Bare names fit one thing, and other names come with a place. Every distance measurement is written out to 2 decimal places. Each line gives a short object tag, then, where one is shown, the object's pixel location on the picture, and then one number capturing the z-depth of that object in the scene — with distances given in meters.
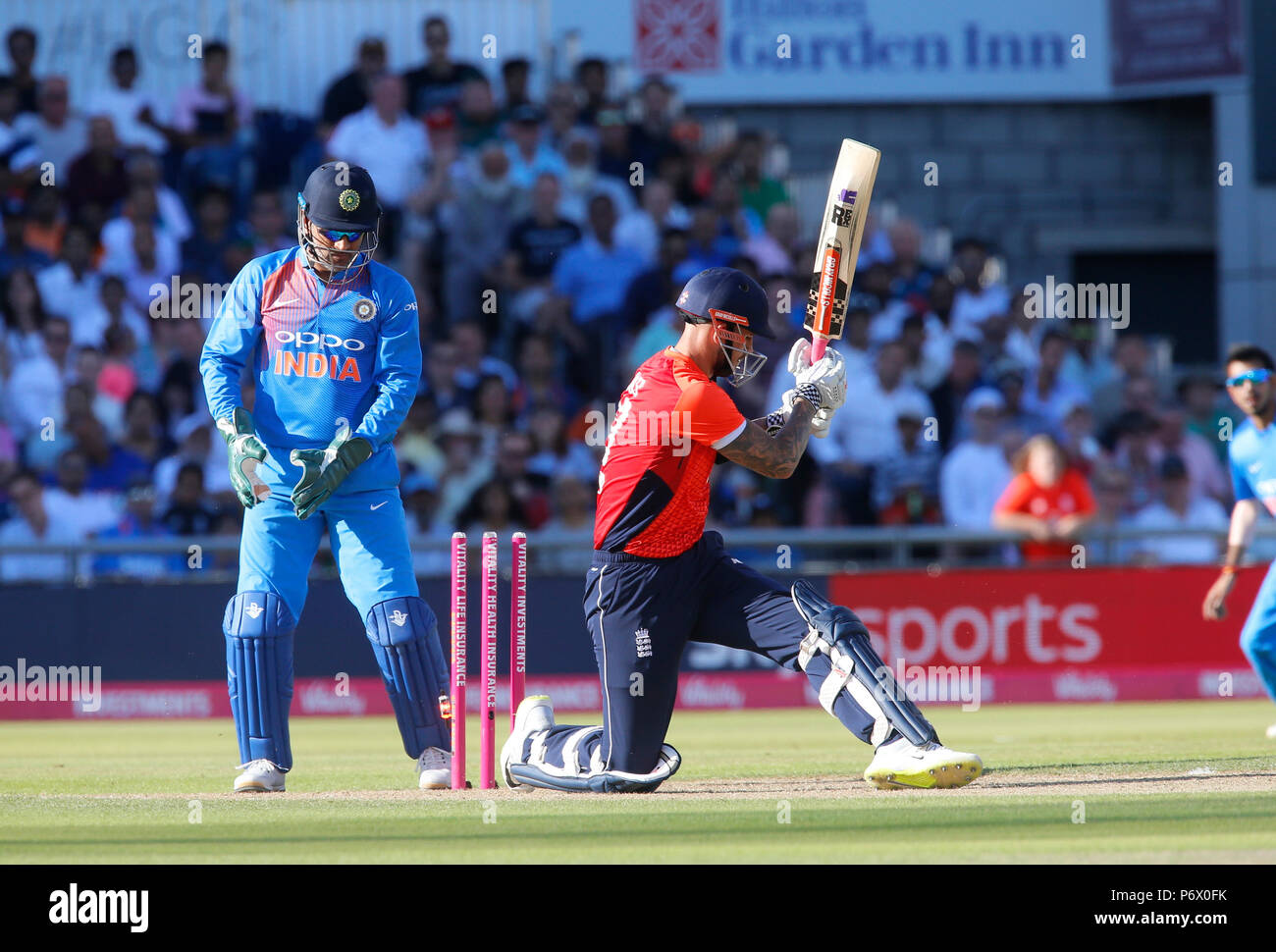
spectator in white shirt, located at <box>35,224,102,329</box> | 15.73
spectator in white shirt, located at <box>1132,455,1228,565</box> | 14.47
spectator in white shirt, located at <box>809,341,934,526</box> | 14.90
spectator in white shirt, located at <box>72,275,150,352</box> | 15.46
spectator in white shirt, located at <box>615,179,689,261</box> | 16.31
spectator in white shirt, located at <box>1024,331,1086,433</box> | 15.94
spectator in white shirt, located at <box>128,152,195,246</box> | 16.09
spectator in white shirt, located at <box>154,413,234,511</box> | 14.43
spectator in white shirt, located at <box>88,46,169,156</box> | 16.77
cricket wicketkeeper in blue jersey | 7.36
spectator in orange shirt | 13.91
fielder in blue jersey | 9.66
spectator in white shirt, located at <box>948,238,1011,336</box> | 16.47
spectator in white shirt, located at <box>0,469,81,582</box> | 14.31
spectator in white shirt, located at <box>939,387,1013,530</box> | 14.94
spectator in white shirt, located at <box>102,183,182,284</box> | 15.90
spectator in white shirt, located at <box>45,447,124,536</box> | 14.54
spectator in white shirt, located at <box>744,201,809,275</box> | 16.27
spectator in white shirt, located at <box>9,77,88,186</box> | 16.56
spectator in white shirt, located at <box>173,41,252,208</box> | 16.61
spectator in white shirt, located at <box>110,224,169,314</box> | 15.84
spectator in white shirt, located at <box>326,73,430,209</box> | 16.30
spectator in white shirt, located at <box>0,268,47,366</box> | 15.27
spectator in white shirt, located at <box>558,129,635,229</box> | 16.42
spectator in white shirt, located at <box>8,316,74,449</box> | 15.00
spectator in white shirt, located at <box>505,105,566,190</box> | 16.41
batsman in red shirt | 7.03
